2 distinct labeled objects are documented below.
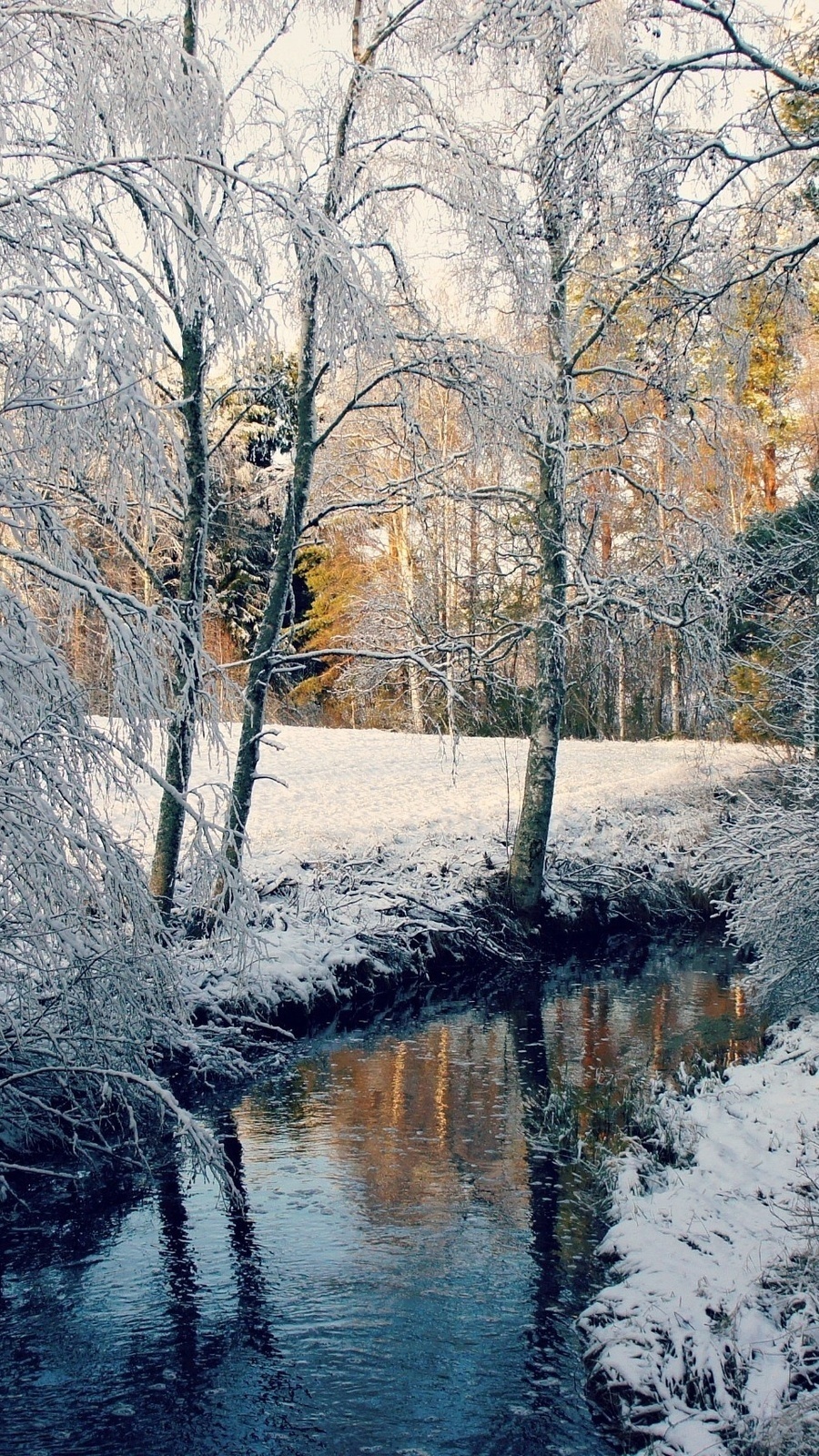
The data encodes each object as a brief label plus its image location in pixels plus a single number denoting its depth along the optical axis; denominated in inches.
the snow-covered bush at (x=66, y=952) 203.6
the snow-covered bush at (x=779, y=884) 361.7
